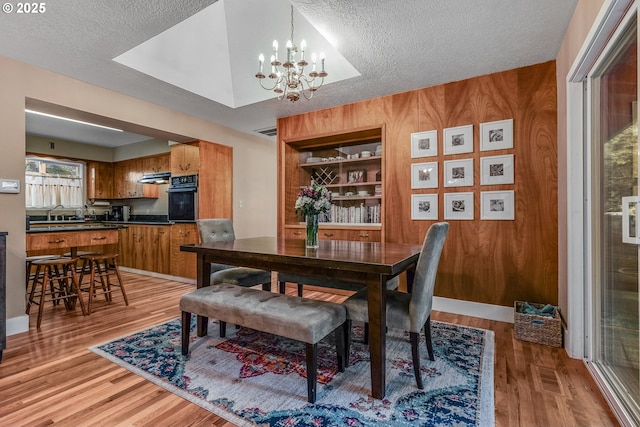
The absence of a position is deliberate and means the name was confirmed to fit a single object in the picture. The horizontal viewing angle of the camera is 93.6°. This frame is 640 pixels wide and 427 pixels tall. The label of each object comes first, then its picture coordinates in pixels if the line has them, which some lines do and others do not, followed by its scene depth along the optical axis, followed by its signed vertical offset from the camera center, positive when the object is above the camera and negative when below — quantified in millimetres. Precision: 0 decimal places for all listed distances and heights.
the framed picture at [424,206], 3363 +76
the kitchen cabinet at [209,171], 4668 +705
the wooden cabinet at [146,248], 4930 -581
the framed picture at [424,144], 3361 +787
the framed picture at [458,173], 3182 +431
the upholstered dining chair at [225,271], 2771 -557
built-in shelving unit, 3981 +542
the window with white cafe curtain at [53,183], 5656 +631
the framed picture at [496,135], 2984 +784
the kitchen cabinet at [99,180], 6297 +736
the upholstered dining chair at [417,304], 1804 -581
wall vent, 5146 +1465
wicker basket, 2398 -953
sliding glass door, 1506 -38
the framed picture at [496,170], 2980 +433
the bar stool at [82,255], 3419 -478
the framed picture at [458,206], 3178 +73
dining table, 1731 -315
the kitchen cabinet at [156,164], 5645 +978
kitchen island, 3037 -247
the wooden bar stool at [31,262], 3062 -477
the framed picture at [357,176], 4309 +544
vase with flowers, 2340 +59
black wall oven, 4652 +251
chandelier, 2256 +1137
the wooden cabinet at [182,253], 4633 -615
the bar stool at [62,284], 2996 -751
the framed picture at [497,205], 2975 +76
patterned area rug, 1587 -1061
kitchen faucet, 5288 +92
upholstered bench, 1686 -625
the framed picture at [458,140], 3176 +785
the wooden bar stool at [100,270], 3306 -647
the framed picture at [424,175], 3369 +434
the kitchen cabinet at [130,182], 5949 +677
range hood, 5344 +665
